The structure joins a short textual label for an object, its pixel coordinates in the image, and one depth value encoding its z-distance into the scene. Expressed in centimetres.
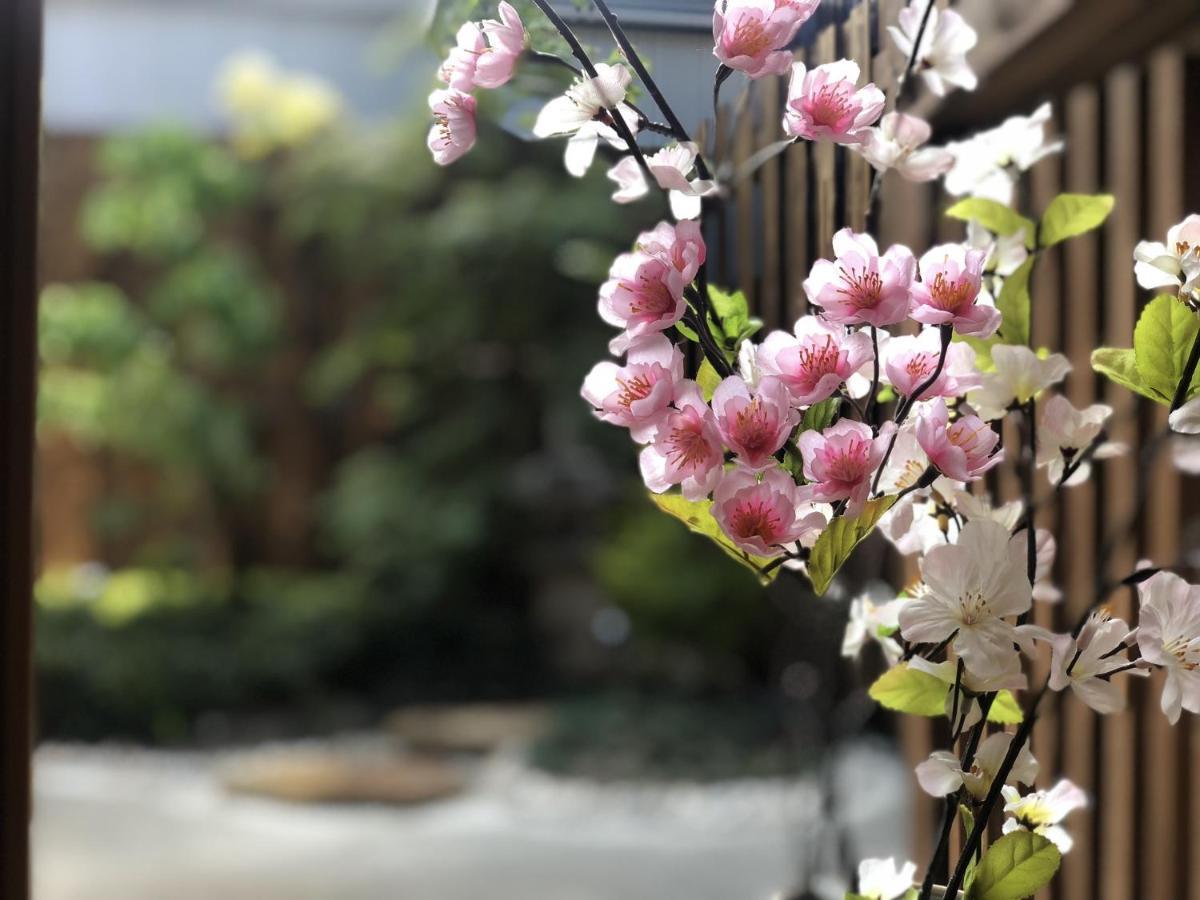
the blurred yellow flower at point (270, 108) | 455
